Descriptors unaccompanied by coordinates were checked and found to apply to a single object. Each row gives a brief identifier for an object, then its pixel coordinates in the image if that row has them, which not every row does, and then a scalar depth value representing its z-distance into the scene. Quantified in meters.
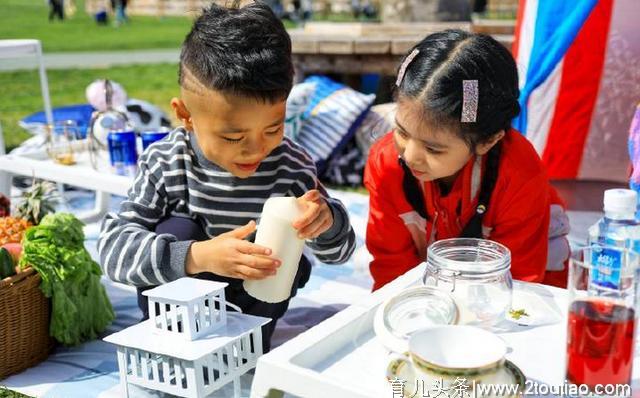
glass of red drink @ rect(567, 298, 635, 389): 0.93
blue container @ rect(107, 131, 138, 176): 2.39
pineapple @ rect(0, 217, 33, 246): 1.90
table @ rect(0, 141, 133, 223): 2.27
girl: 1.58
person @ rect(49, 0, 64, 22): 19.62
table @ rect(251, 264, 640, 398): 1.01
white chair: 2.90
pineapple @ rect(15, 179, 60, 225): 2.04
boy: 1.45
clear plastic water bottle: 1.22
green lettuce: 1.80
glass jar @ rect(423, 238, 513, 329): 1.17
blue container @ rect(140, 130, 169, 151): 2.42
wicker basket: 1.72
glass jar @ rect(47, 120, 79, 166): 2.64
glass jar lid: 1.10
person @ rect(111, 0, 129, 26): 19.44
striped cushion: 3.68
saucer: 0.89
